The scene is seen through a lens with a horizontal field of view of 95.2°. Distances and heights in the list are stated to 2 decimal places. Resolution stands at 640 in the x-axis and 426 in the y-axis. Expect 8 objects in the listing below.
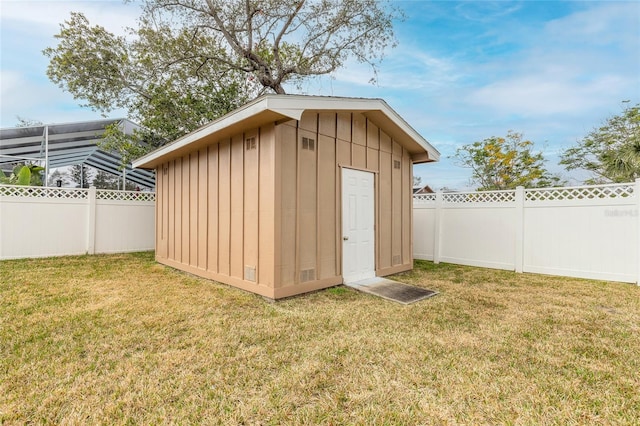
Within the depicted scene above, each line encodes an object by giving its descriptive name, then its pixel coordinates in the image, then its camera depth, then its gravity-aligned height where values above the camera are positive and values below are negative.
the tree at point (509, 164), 12.96 +2.18
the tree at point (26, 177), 8.03 +0.95
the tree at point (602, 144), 11.41 +2.88
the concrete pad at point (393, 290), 4.45 -1.31
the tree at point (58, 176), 16.92 +2.04
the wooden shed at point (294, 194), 4.29 +0.31
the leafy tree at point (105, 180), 17.41 +1.83
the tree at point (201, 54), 9.67 +5.62
